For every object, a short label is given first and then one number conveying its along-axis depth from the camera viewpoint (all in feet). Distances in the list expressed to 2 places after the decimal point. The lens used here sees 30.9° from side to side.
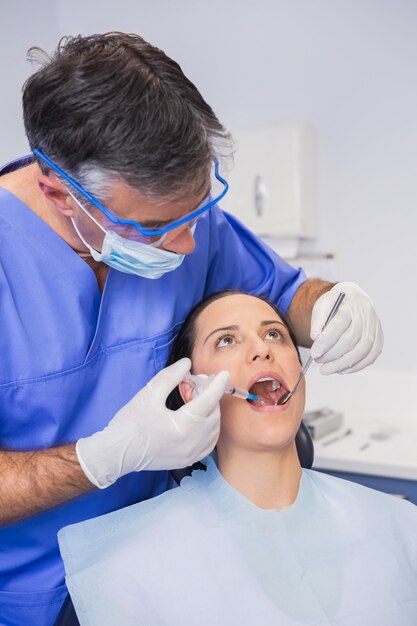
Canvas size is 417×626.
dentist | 3.44
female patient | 3.99
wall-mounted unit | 7.90
